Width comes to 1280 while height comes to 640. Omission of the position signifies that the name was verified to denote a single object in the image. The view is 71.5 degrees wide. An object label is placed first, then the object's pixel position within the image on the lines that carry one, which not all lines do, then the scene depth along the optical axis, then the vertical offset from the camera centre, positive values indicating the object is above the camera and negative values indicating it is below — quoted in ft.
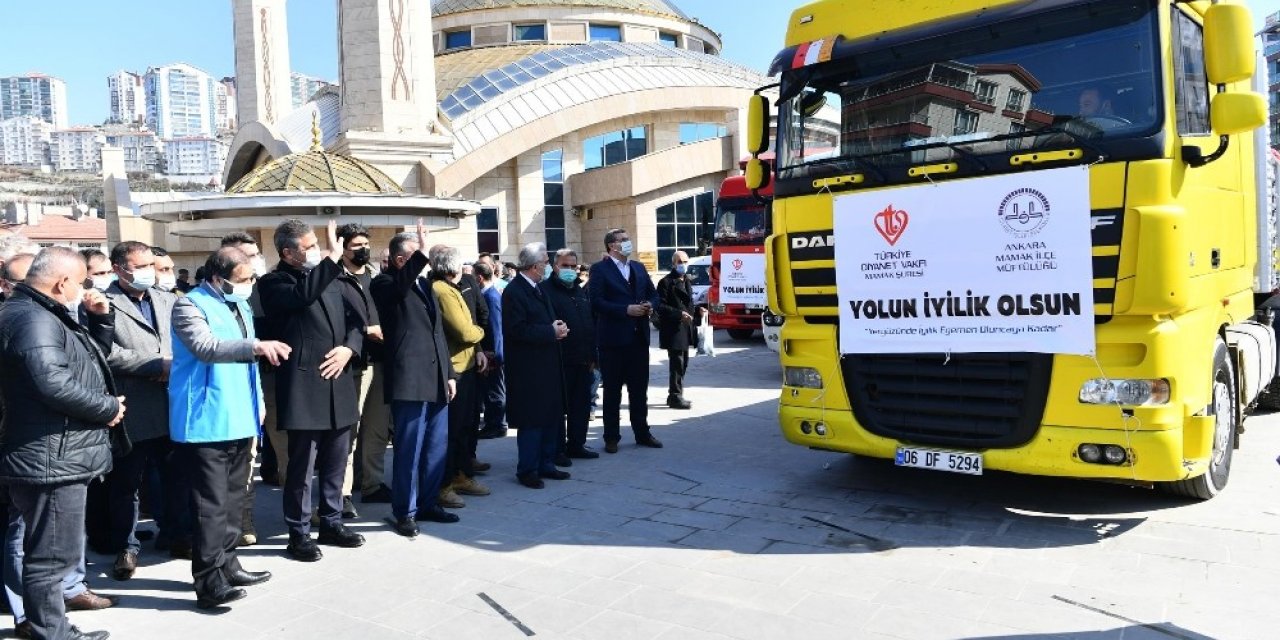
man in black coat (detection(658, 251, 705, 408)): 33.12 -1.95
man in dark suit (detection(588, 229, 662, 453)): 26.81 -1.80
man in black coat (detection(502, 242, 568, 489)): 22.41 -2.26
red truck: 48.25 +0.46
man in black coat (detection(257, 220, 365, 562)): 16.56 -1.57
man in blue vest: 14.76 -2.12
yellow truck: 16.25 +0.56
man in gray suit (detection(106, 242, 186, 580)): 17.02 -1.88
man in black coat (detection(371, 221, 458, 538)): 18.60 -1.87
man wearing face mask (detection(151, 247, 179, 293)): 22.50 +0.36
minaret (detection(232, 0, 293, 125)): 131.13 +33.44
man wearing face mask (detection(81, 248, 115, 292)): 17.85 +0.38
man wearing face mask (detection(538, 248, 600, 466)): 24.30 -1.80
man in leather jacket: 12.75 -2.00
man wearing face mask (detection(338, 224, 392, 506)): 18.25 -2.63
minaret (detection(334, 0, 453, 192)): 83.92 +18.94
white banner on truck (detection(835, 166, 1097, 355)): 16.69 -0.07
